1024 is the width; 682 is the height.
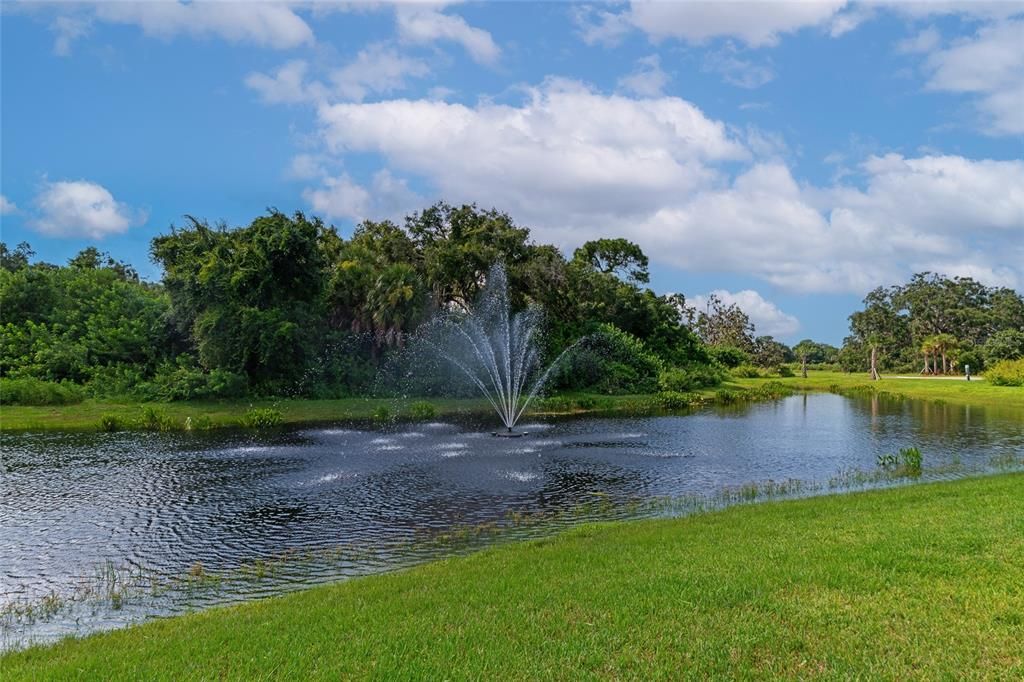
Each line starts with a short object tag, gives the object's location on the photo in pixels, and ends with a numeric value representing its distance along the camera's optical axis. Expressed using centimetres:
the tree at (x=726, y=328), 10038
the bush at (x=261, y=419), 3368
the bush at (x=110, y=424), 3130
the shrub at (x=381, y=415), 3685
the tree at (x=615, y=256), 7206
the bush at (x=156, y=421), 3203
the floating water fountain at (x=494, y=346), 4666
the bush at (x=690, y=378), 5334
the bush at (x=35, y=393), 3481
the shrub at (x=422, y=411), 3791
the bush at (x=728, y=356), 8156
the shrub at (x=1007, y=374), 5531
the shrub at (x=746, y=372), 7700
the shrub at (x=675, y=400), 4784
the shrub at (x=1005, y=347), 7400
